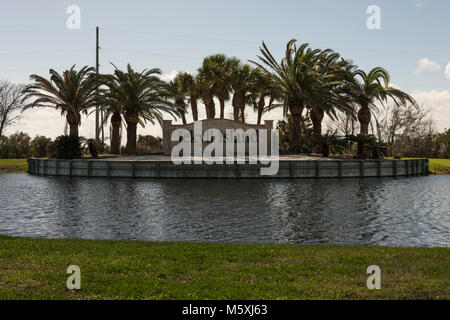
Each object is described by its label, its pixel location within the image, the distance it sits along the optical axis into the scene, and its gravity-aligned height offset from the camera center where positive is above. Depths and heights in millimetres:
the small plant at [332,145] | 41125 +775
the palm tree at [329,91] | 42625 +6548
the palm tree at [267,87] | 44053 +7206
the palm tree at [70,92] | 41625 +6222
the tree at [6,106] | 66138 +7561
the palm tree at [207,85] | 56719 +9336
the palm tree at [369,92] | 45062 +6675
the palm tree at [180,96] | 59566 +8185
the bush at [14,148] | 55500 +676
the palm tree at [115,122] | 46312 +3545
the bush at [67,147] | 40312 +579
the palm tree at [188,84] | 59094 +9902
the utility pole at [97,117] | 47097 +4062
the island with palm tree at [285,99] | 41156 +5730
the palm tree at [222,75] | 56594 +10632
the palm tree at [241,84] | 56650 +9413
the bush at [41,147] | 47906 +692
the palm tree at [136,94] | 44653 +6383
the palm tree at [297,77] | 42500 +7863
